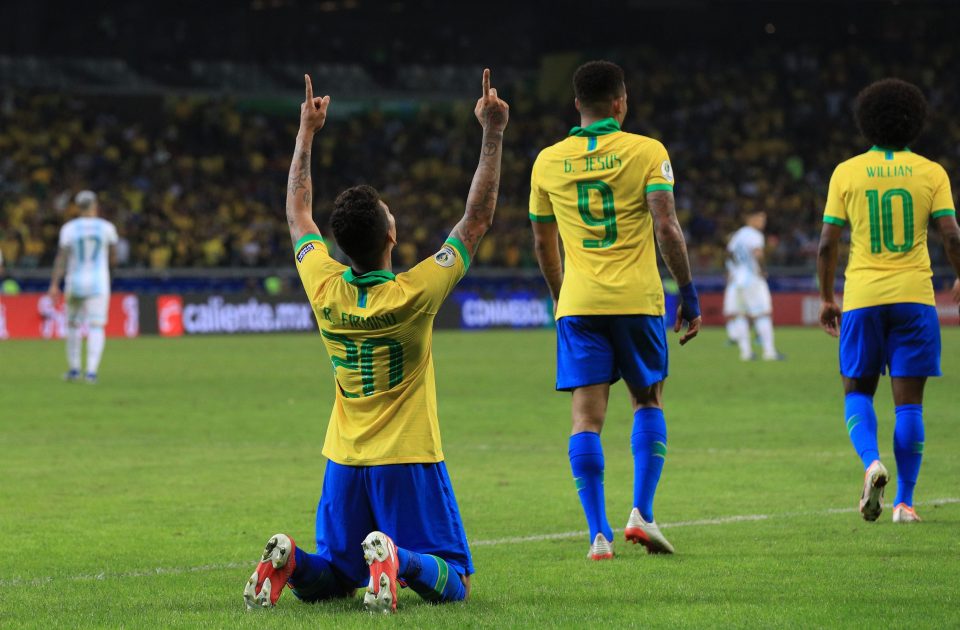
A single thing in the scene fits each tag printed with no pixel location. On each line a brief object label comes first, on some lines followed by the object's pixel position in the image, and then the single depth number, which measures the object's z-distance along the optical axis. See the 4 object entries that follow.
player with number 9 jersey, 13.85
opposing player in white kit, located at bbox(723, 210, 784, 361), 47.19
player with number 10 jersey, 15.45
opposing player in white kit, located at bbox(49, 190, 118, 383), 38.25
